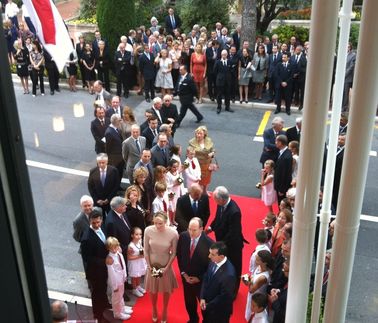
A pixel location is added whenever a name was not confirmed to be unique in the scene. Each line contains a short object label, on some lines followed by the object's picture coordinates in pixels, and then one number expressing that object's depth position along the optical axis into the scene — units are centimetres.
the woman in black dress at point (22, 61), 1352
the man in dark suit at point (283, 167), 769
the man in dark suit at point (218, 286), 522
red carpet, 640
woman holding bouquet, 584
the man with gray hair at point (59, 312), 461
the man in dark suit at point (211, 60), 1356
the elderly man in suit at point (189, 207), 669
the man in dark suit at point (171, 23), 1808
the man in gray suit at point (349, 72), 988
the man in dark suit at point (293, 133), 857
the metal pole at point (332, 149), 293
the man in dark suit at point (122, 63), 1402
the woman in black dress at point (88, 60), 1413
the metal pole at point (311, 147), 245
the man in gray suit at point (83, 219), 626
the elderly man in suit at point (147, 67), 1352
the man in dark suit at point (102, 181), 750
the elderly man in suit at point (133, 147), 822
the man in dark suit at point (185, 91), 1132
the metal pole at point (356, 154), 237
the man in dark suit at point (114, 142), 856
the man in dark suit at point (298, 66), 1237
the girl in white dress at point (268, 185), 798
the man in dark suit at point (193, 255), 563
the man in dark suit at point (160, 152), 793
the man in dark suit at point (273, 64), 1288
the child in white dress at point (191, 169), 816
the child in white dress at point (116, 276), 575
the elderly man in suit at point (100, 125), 893
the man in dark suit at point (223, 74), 1271
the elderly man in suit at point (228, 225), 615
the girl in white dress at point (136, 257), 634
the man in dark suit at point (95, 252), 584
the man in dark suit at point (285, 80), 1248
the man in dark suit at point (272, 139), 845
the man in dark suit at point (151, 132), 880
